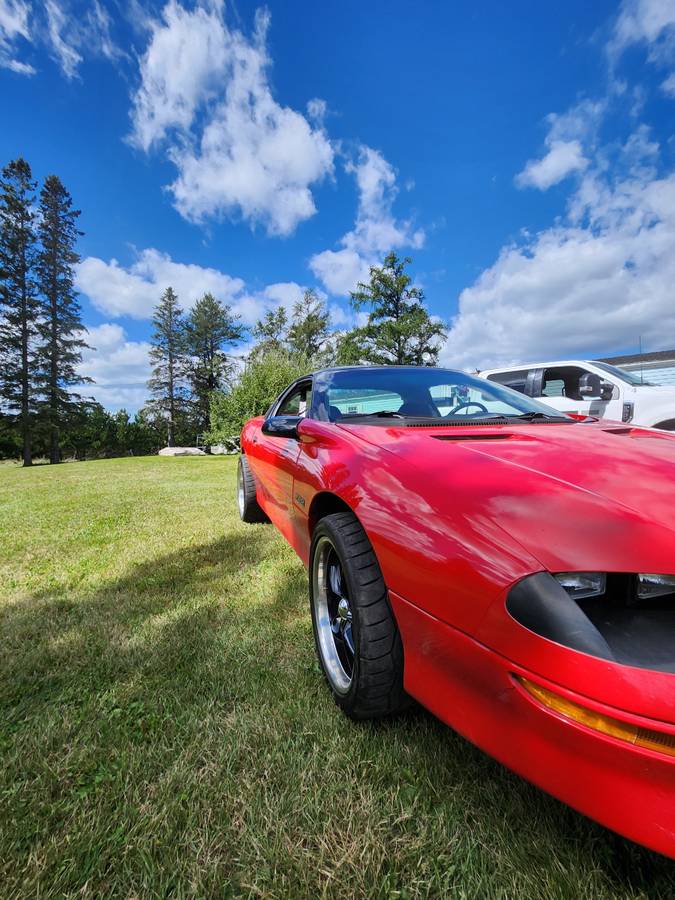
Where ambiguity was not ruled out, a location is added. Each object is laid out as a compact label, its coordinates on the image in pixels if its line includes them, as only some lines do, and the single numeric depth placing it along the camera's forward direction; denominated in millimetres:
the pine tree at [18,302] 23031
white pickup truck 5699
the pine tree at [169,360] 36438
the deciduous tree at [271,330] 39625
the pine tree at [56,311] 23984
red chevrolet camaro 747
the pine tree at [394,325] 30688
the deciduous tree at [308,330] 38562
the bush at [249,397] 17484
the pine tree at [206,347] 38000
